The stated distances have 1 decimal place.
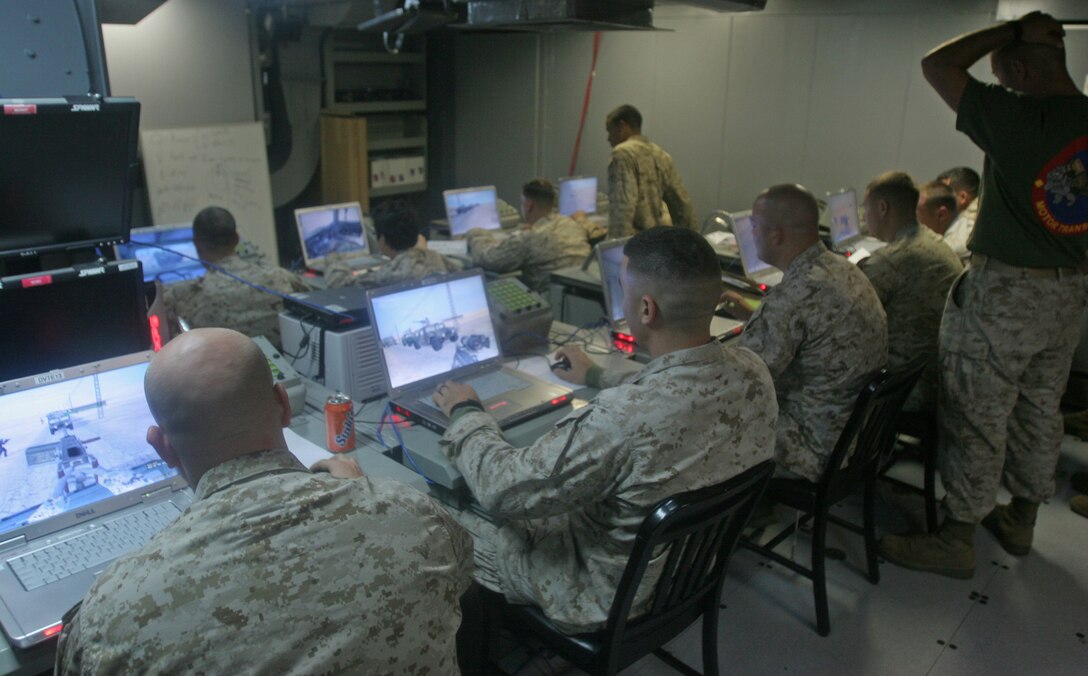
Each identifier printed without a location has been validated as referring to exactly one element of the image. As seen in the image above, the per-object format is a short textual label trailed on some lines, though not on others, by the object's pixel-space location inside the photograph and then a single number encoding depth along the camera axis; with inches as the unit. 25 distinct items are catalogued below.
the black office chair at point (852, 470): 83.0
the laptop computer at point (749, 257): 148.3
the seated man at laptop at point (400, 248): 130.2
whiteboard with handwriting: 200.5
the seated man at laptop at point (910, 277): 120.5
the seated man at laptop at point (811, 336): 88.5
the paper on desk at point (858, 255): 164.7
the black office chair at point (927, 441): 111.3
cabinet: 263.1
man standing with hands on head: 93.7
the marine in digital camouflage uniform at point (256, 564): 36.5
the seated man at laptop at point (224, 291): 117.6
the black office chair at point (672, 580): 55.7
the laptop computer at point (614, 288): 112.5
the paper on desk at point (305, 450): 73.7
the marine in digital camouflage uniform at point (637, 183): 184.5
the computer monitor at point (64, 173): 61.4
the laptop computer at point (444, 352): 84.0
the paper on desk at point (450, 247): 185.5
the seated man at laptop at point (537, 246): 164.6
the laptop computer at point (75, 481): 55.4
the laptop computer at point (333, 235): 171.9
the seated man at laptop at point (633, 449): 57.0
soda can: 76.8
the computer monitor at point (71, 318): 64.4
